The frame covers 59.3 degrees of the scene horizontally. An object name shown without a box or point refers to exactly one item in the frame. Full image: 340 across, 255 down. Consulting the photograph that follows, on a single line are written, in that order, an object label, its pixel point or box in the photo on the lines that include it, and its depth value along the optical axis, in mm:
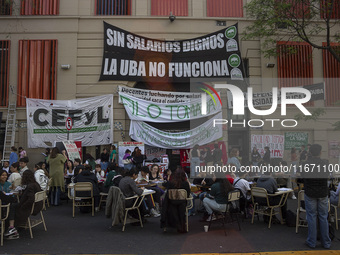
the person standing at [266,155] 13344
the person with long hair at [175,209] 6344
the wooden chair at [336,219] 6570
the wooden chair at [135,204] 6741
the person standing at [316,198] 5449
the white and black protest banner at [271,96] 13867
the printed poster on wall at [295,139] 14930
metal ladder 14359
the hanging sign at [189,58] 15016
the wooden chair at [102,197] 8289
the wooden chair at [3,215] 5672
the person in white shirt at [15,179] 7888
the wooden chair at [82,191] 8133
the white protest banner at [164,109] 14203
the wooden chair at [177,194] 6359
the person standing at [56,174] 9461
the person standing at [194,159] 12531
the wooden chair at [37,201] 6215
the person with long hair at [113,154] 13180
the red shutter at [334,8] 12291
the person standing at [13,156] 12559
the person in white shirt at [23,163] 9130
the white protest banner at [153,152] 14789
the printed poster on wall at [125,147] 13234
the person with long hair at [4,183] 7113
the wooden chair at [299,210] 6441
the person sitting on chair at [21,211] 6004
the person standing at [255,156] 13384
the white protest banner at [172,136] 14078
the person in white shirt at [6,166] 11036
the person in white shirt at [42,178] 8555
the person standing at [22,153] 13157
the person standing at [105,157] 12805
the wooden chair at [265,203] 6764
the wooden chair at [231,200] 6476
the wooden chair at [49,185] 8675
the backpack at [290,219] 6855
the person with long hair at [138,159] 12534
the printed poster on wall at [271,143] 14445
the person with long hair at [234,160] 9523
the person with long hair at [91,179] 8364
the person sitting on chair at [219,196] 6605
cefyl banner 14141
